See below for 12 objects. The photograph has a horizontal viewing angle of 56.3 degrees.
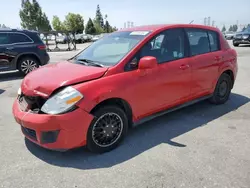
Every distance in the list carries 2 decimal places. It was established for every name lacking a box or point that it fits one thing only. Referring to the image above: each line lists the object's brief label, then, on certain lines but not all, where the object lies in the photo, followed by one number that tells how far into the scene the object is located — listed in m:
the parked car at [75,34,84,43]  40.81
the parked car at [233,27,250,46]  19.28
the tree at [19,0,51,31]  58.03
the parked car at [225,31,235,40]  40.28
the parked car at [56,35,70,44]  39.00
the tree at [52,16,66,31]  66.50
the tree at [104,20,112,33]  73.88
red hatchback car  2.80
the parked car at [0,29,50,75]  8.38
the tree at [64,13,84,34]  63.43
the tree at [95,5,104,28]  92.52
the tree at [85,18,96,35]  67.81
